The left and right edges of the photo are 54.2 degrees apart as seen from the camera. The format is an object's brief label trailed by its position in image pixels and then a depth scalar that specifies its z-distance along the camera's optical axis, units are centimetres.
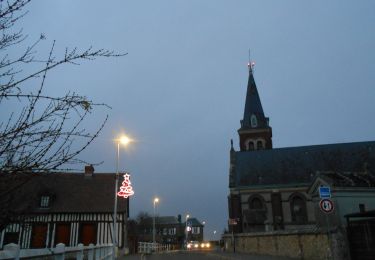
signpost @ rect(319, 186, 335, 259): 1233
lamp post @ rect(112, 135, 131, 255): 1966
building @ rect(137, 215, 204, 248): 9042
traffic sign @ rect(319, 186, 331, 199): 1276
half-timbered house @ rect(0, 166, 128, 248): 2808
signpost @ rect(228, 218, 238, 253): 3419
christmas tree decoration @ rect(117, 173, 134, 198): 2230
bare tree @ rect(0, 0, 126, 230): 348
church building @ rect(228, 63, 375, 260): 4516
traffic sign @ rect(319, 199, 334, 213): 1231
